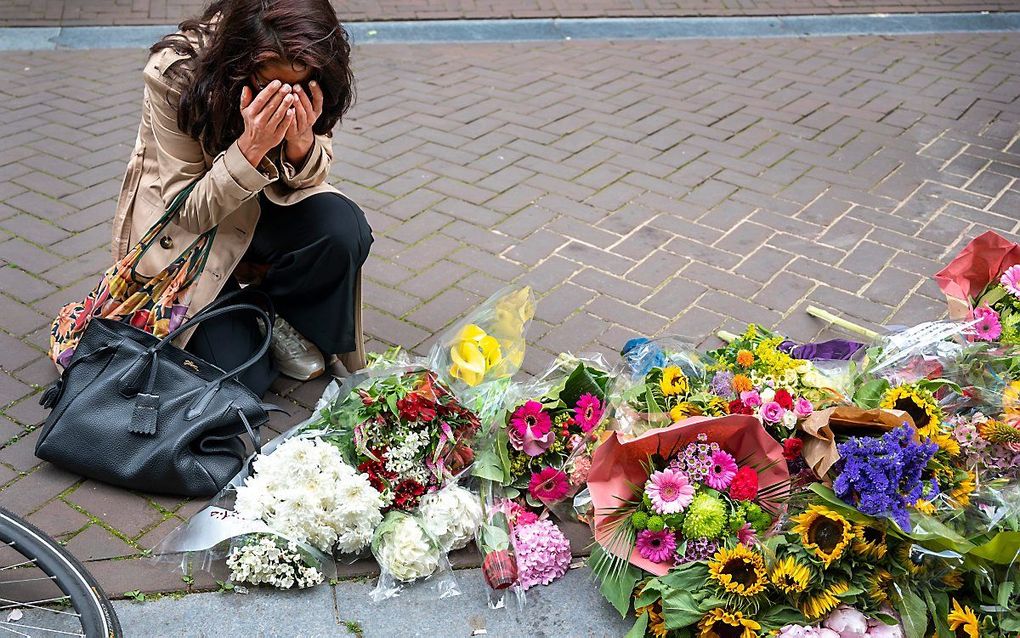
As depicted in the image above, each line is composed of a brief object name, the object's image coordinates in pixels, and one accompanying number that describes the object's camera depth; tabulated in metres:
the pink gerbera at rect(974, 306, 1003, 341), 2.73
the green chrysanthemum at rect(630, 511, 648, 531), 2.33
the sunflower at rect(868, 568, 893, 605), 2.19
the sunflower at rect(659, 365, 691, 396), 2.61
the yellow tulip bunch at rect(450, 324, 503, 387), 2.99
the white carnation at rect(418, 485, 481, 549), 2.49
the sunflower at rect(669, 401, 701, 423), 2.49
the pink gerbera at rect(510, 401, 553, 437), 2.63
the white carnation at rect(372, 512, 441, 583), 2.41
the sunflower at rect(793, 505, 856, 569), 2.14
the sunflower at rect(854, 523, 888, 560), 2.16
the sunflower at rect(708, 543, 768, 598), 2.17
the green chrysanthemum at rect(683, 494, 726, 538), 2.27
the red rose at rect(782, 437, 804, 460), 2.40
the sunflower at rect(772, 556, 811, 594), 2.15
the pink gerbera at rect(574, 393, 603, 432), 2.66
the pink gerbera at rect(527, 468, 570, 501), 2.61
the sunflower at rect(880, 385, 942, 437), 2.41
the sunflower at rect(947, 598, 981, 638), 2.09
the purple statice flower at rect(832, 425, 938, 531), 2.15
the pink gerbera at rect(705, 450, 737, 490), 2.33
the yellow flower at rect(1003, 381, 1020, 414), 2.46
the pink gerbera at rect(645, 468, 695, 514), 2.31
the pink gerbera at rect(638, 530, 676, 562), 2.31
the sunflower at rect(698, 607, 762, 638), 2.15
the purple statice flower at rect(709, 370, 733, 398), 2.64
